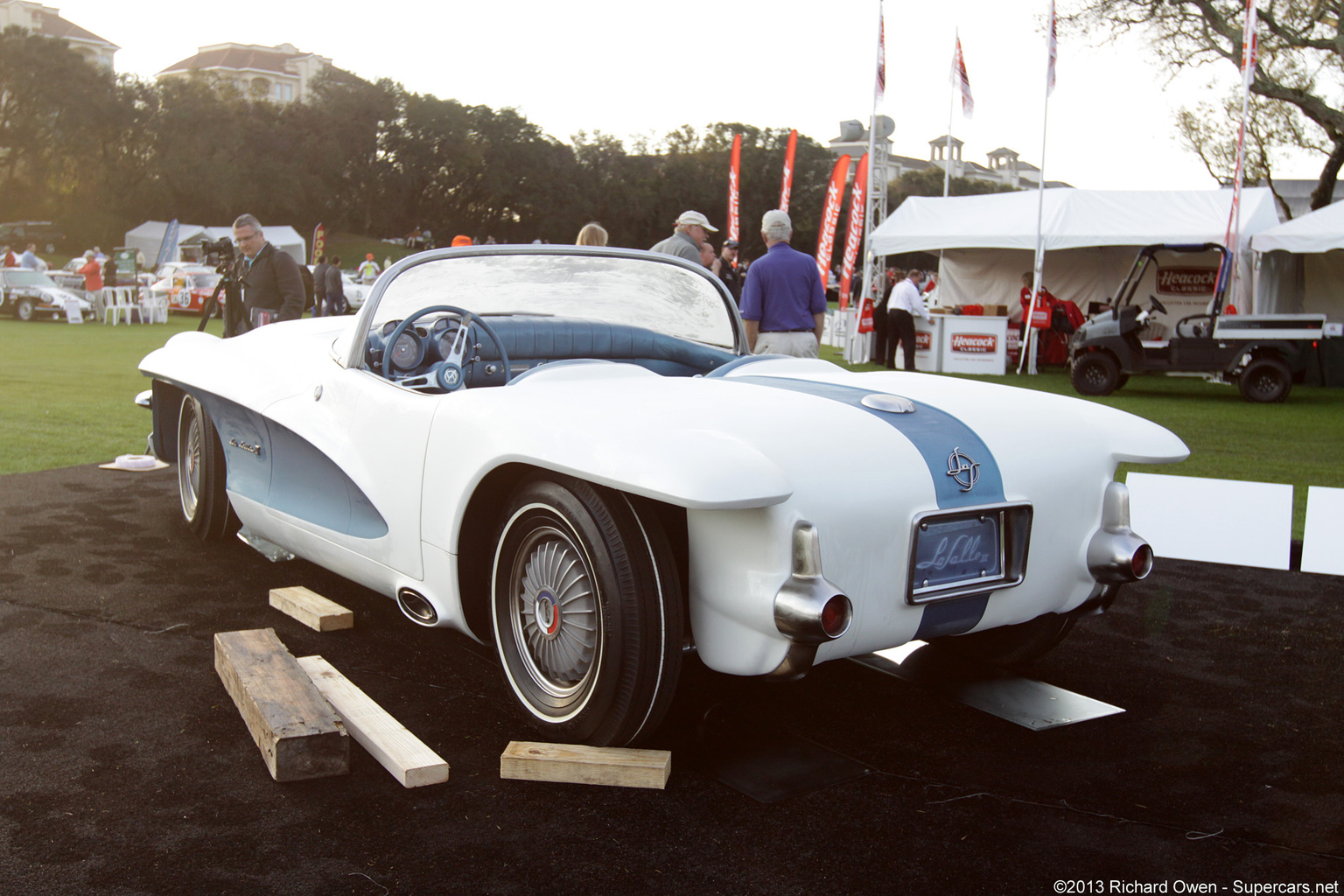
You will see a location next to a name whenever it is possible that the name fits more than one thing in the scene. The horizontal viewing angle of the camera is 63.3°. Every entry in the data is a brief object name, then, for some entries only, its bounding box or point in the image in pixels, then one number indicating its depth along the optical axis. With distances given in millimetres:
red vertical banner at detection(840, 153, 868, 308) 19656
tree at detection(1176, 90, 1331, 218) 29609
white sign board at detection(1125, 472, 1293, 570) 5414
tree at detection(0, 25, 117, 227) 44750
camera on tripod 8086
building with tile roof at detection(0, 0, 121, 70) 84500
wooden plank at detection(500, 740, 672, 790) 2795
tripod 8180
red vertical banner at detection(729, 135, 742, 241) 21172
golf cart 14008
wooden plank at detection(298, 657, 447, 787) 2793
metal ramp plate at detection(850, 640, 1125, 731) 3363
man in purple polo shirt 7109
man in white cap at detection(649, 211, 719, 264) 7859
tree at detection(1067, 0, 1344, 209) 20859
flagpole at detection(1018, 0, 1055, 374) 17375
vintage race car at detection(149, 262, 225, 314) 27453
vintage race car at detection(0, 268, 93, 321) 23500
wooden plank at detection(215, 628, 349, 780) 2799
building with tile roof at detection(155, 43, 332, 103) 106375
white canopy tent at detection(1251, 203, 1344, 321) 17828
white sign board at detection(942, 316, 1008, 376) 17031
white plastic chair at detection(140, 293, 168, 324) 24750
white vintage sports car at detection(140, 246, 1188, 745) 2625
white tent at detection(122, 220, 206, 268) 45188
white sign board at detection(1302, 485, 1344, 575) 5168
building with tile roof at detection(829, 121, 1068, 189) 123938
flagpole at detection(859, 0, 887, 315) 19328
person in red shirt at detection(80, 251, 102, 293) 24812
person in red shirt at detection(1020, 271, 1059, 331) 18141
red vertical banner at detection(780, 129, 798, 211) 21328
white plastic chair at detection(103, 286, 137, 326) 23969
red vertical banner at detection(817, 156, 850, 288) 18359
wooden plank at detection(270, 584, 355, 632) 4004
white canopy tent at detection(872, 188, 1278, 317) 17609
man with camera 7816
